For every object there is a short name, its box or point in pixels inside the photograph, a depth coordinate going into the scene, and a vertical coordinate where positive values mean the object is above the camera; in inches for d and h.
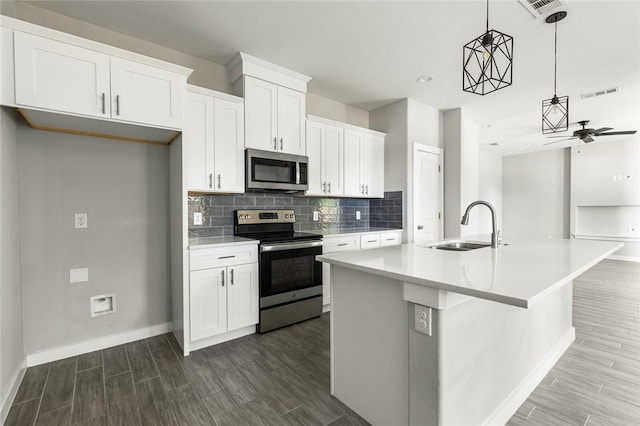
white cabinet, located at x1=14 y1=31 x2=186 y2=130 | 74.4 +35.0
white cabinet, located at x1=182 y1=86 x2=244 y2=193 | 107.7 +25.5
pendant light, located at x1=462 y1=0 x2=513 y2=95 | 121.0 +62.1
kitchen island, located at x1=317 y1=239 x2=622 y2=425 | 51.5 -25.2
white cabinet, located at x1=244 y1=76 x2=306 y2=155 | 122.3 +39.5
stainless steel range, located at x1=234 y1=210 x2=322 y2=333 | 114.1 -25.0
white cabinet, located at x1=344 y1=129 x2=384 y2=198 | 160.6 +24.8
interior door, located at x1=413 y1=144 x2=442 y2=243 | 170.2 +8.3
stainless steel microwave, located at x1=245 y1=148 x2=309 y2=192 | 121.0 +16.2
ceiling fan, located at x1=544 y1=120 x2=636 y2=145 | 179.9 +44.8
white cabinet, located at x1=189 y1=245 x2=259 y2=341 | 99.7 -29.3
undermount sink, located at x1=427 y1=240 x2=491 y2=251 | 94.6 -12.0
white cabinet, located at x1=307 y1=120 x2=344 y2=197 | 145.2 +25.1
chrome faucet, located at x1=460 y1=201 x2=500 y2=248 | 82.7 -6.4
